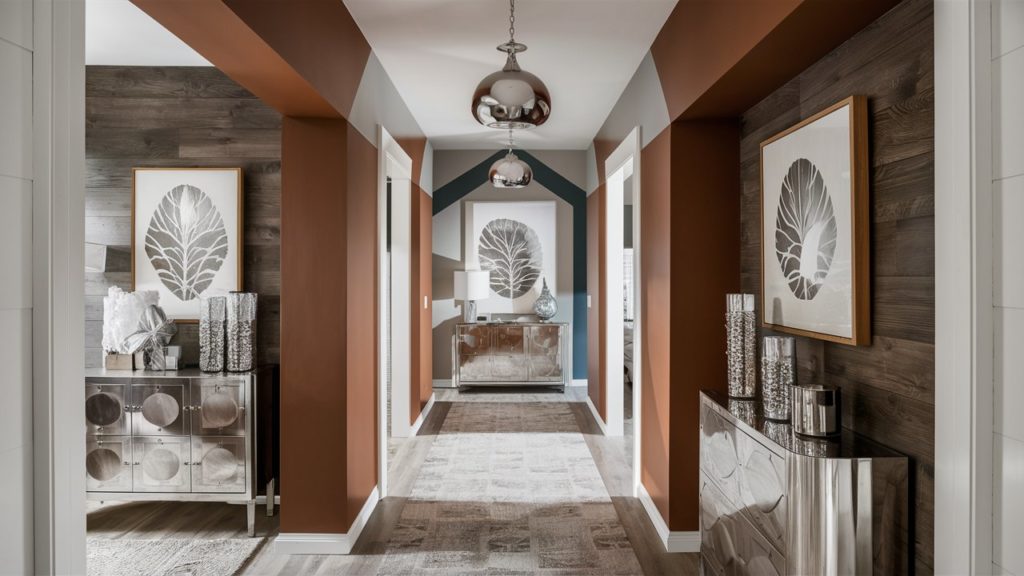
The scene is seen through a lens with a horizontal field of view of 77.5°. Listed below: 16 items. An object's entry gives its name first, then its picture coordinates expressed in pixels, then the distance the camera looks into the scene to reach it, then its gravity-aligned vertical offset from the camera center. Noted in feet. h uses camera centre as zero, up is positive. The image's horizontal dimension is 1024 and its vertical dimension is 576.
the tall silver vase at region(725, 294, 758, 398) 8.28 -0.79
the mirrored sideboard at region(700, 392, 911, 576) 5.51 -1.97
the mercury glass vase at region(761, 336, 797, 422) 7.14 -0.99
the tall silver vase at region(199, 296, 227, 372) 10.85 -0.80
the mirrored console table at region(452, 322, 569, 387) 22.35 -2.21
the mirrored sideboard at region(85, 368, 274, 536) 10.61 -2.45
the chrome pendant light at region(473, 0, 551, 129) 7.71 +2.34
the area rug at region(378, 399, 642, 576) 9.76 -4.11
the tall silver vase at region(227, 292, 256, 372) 10.88 -0.77
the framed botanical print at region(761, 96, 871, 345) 6.41 +0.68
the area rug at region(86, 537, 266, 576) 9.48 -4.14
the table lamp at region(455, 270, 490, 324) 22.39 +0.15
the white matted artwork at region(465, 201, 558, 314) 23.76 +1.52
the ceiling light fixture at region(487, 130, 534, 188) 15.56 +2.86
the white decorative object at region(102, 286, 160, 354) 11.18 -0.47
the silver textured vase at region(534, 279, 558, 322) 22.90 -0.65
